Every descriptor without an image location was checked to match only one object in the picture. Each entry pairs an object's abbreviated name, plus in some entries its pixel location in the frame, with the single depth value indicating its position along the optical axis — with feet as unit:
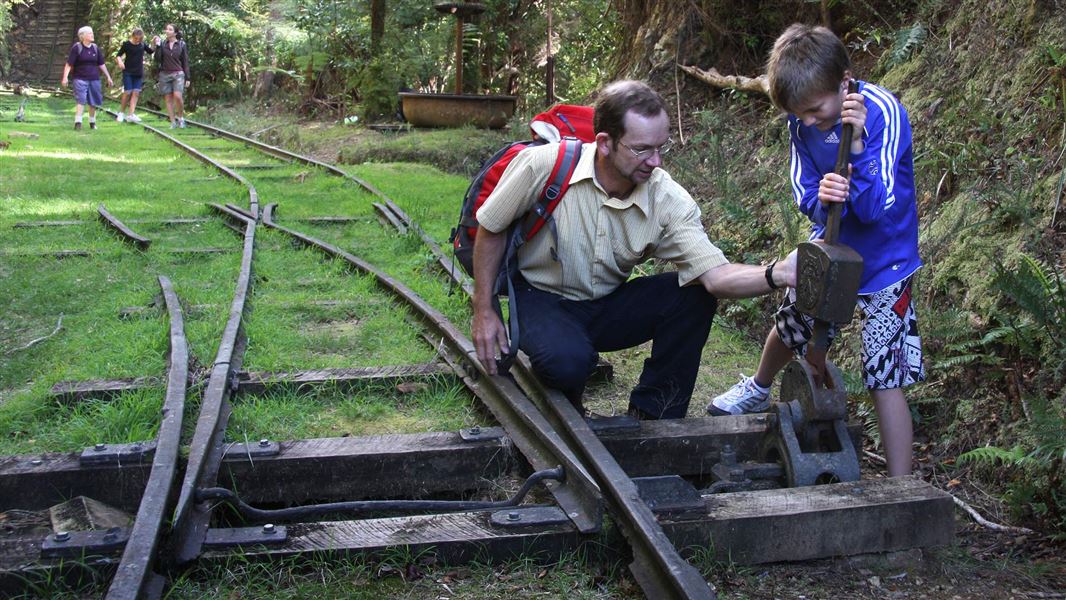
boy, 9.90
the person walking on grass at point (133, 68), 62.69
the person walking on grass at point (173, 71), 59.98
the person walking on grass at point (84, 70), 58.85
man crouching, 11.50
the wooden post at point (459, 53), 49.32
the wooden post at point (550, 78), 47.67
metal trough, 48.21
